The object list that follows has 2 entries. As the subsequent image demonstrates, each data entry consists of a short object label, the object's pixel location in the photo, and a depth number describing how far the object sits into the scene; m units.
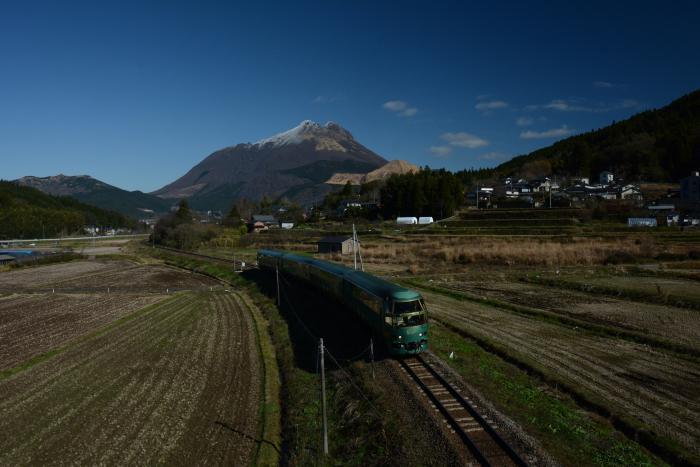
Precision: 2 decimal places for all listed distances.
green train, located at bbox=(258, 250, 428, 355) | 17.41
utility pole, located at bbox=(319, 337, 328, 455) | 11.99
